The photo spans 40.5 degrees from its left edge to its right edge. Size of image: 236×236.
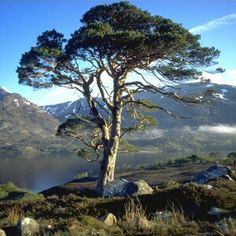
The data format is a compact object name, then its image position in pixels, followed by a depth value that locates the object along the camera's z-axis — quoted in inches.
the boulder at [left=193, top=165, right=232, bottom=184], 699.2
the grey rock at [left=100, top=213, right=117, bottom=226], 323.5
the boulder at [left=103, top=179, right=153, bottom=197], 514.5
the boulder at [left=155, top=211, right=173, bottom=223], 315.6
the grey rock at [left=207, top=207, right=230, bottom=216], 328.0
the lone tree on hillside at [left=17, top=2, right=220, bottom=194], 735.8
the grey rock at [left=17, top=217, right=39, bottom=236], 292.1
